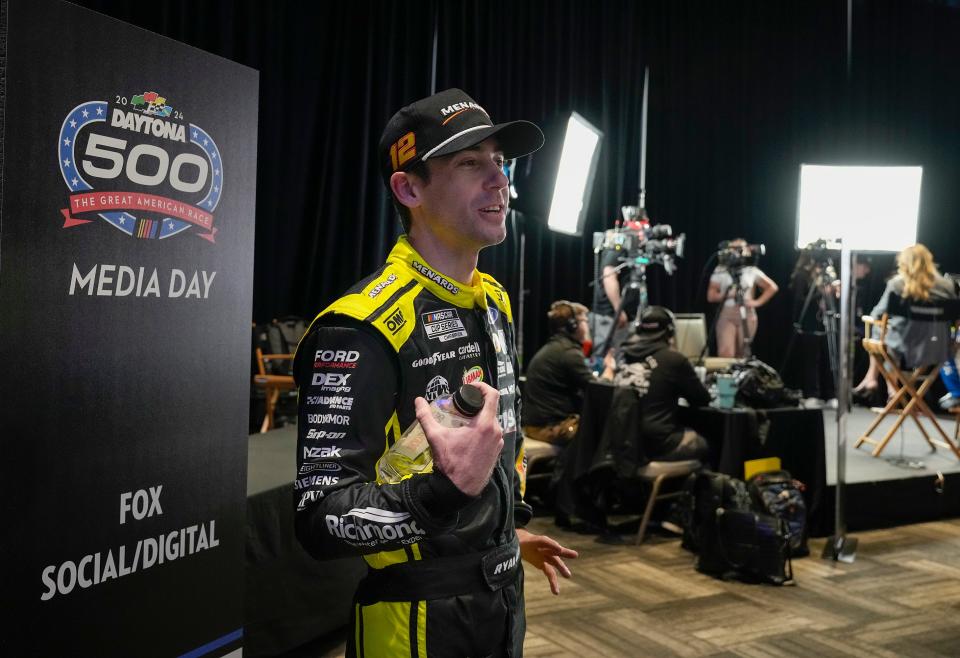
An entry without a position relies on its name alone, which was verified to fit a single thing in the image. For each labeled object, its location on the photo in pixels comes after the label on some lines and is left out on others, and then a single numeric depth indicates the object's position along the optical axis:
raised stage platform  4.85
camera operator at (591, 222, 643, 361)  6.14
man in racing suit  1.04
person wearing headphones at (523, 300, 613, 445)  4.94
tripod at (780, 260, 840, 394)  7.60
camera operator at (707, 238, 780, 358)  7.03
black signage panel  1.08
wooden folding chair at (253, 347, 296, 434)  6.32
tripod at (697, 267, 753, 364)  6.82
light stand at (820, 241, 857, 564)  4.18
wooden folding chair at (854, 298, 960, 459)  5.70
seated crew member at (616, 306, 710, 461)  4.44
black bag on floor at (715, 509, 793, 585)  3.90
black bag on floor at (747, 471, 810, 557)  4.26
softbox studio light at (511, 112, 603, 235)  5.52
